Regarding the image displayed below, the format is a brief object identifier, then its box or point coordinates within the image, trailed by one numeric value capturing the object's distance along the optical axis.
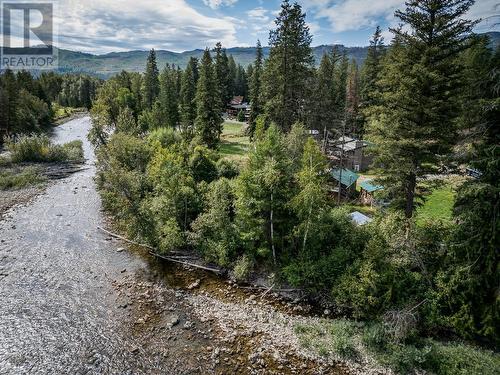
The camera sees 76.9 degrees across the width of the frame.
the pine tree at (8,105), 55.09
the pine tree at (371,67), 52.00
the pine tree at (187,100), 53.38
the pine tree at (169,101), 56.95
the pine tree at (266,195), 19.69
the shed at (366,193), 30.22
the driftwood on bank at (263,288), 20.45
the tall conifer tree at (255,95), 49.87
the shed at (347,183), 32.08
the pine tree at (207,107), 44.34
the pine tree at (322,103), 50.66
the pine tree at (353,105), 56.62
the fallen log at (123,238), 26.08
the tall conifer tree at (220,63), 55.90
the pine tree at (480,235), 14.44
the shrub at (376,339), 15.83
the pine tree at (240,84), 102.88
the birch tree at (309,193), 18.89
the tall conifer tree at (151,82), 65.31
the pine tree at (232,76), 92.87
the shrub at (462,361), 14.02
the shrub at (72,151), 51.56
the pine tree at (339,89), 54.69
